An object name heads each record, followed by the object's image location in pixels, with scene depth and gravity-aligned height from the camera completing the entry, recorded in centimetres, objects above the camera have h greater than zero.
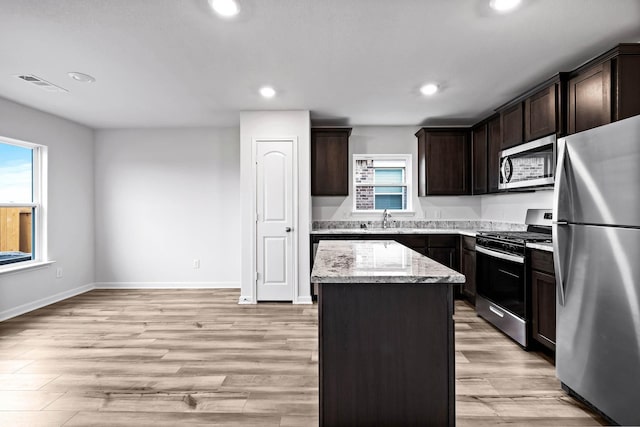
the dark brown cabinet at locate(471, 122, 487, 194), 441 +74
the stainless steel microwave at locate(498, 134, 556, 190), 308 +48
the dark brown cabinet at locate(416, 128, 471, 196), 479 +71
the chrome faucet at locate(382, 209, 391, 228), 503 -9
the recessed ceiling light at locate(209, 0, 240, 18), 201 +125
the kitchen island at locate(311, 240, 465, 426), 157 -65
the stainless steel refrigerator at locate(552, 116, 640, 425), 170 -31
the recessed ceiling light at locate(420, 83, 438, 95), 343 +128
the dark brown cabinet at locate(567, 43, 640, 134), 235 +90
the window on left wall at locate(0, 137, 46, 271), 396 +14
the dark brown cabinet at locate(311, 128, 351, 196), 474 +74
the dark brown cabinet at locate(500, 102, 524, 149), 352 +95
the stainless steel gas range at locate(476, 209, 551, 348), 292 -61
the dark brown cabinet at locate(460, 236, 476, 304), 406 -65
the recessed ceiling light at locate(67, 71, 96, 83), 309 +127
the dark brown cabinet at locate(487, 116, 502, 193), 405 +73
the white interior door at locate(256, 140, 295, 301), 436 -11
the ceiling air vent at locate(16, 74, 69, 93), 315 +127
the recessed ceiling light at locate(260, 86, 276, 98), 350 +128
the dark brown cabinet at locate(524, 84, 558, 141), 299 +92
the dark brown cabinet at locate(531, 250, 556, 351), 261 -69
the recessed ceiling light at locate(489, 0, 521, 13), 201 +125
